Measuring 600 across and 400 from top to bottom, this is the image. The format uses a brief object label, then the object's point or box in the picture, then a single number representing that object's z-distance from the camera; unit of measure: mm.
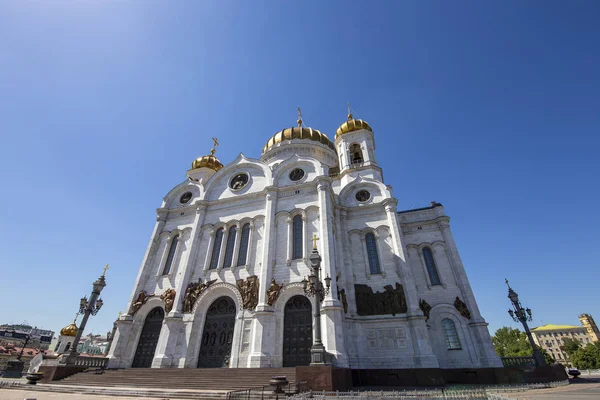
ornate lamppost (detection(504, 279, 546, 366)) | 14430
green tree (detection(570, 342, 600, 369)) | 41500
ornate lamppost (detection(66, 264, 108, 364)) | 16266
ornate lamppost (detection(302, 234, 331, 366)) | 11148
